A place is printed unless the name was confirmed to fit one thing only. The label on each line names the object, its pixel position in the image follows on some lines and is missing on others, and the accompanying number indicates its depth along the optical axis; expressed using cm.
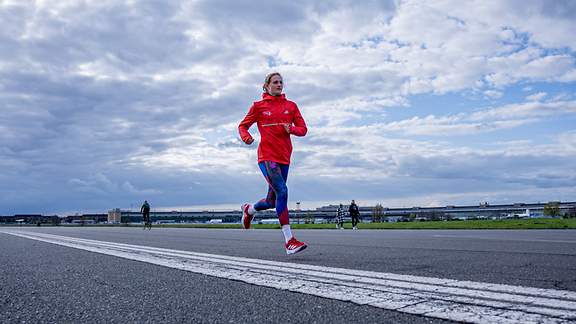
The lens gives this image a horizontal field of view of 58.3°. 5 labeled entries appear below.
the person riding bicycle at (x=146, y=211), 3497
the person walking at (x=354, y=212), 2960
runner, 674
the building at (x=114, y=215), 14909
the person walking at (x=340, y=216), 2942
